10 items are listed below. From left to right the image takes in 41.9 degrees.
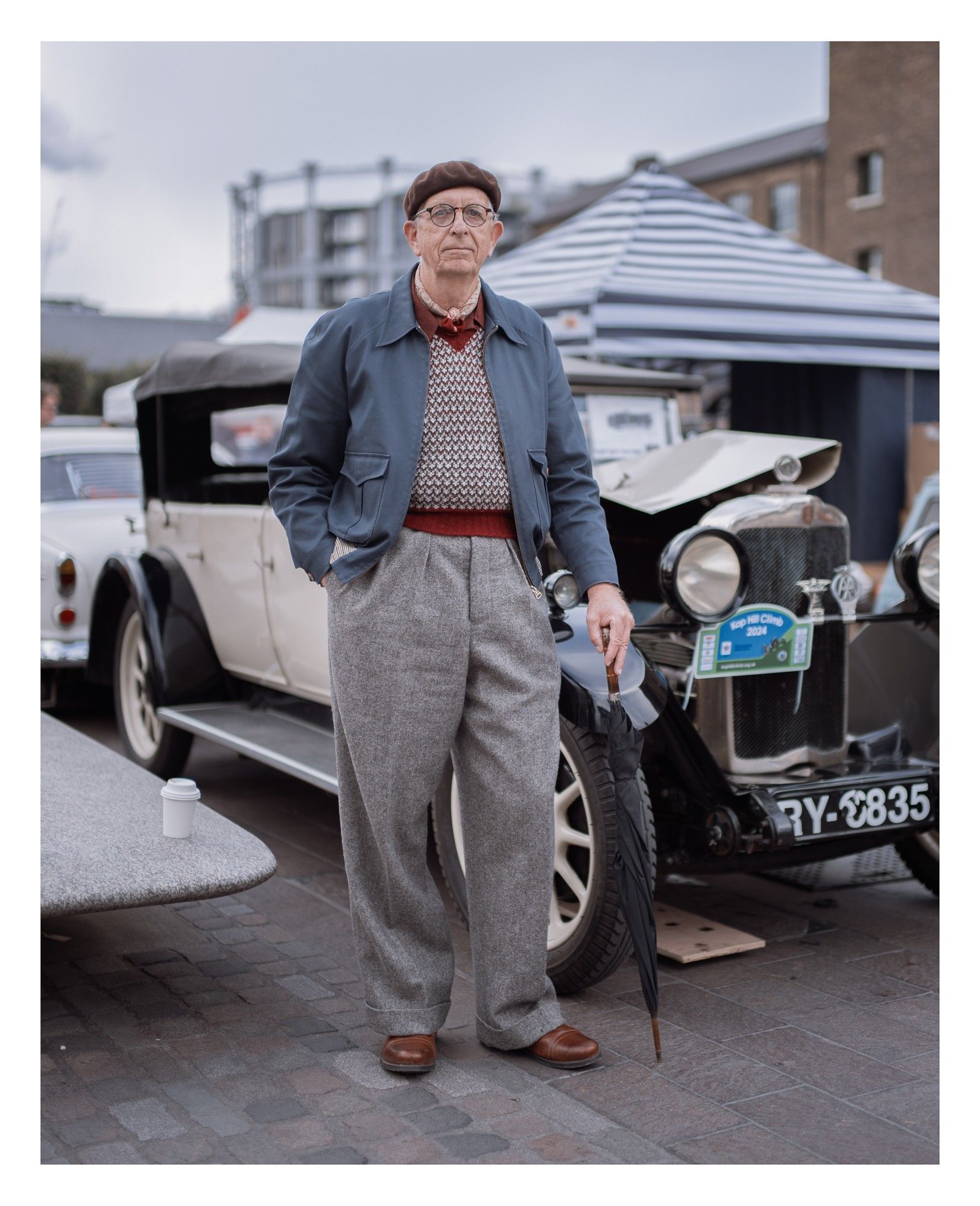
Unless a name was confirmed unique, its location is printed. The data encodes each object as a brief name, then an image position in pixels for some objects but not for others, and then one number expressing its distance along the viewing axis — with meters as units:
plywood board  3.58
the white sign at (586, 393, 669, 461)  5.04
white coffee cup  3.15
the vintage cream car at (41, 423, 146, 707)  6.69
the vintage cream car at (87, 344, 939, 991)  3.29
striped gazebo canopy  6.70
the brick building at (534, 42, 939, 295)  29.78
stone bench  2.87
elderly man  2.71
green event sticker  3.50
